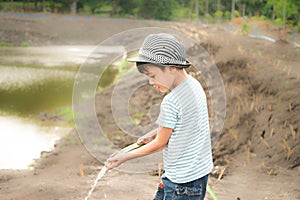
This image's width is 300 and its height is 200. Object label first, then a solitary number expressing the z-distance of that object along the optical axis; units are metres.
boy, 2.23
